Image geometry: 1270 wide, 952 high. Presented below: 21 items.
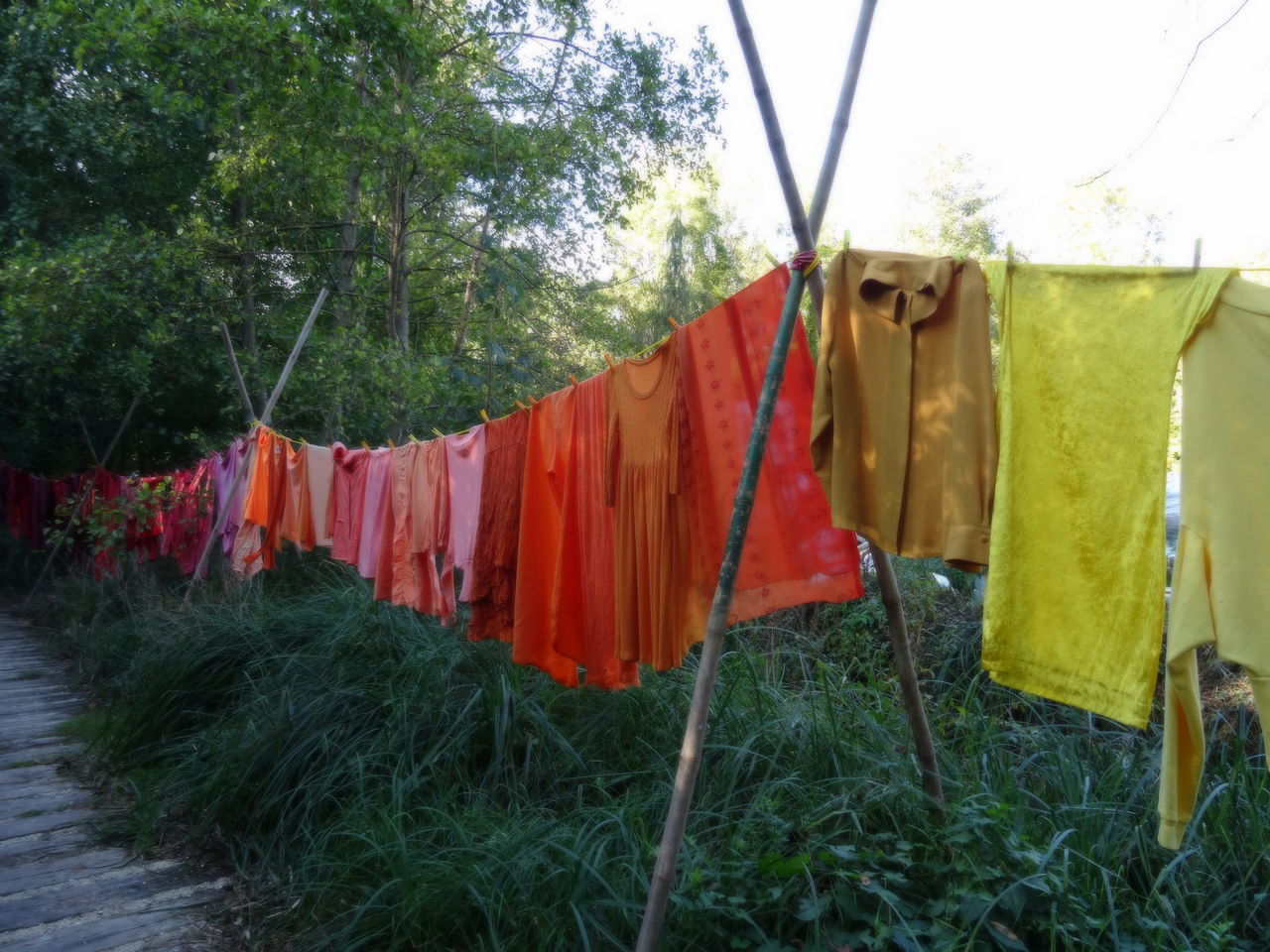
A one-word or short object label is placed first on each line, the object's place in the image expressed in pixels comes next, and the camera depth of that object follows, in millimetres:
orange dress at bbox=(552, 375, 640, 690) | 3281
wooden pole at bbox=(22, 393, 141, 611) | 10803
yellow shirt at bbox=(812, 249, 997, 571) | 1938
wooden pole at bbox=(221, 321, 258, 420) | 7910
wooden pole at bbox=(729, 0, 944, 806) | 2367
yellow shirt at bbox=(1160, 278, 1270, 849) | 1464
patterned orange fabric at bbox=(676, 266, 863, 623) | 2652
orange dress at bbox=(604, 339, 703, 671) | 2826
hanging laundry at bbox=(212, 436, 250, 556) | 7527
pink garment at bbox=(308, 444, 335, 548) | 6324
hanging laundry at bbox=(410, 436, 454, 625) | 4625
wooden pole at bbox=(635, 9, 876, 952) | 2318
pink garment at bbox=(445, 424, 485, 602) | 4375
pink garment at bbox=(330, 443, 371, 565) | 5754
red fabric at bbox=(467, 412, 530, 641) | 3850
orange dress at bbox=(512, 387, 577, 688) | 3615
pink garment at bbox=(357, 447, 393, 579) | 5438
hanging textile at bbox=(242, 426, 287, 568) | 6754
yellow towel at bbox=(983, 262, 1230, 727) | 1680
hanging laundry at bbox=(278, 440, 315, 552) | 6414
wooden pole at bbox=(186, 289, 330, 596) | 7223
